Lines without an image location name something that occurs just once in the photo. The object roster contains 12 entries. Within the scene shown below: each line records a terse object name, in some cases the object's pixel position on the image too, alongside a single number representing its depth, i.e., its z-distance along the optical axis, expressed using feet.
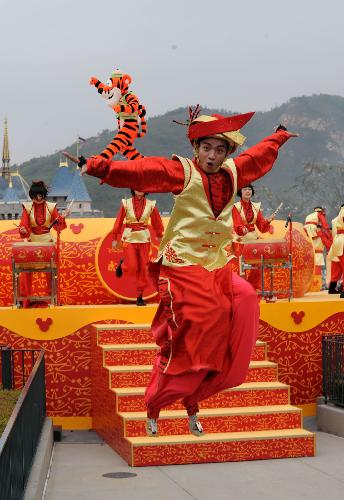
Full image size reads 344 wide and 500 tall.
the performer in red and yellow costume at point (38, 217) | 39.55
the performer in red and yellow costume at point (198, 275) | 17.51
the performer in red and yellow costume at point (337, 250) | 47.83
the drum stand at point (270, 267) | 40.40
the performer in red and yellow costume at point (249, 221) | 41.49
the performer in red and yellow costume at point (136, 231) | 41.06
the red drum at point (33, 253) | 38.60
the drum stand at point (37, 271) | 38.96
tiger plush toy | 19.93
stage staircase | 34.96
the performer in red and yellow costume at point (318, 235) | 54.80
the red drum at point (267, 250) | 40.24
